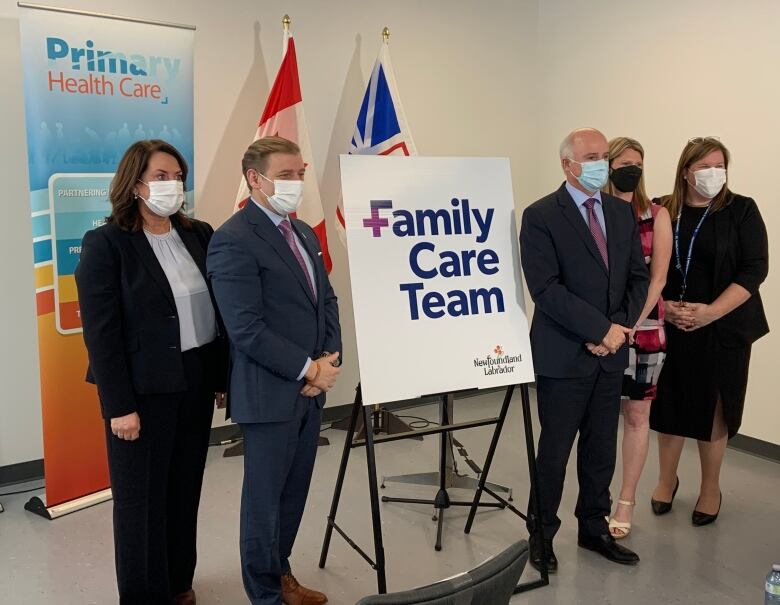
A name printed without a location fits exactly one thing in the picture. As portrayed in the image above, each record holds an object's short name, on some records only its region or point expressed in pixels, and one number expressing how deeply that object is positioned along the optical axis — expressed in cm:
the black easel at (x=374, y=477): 267
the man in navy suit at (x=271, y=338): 238
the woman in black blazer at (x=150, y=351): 241
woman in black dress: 339
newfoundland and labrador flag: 457
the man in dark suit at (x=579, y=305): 291
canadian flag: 439
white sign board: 271
